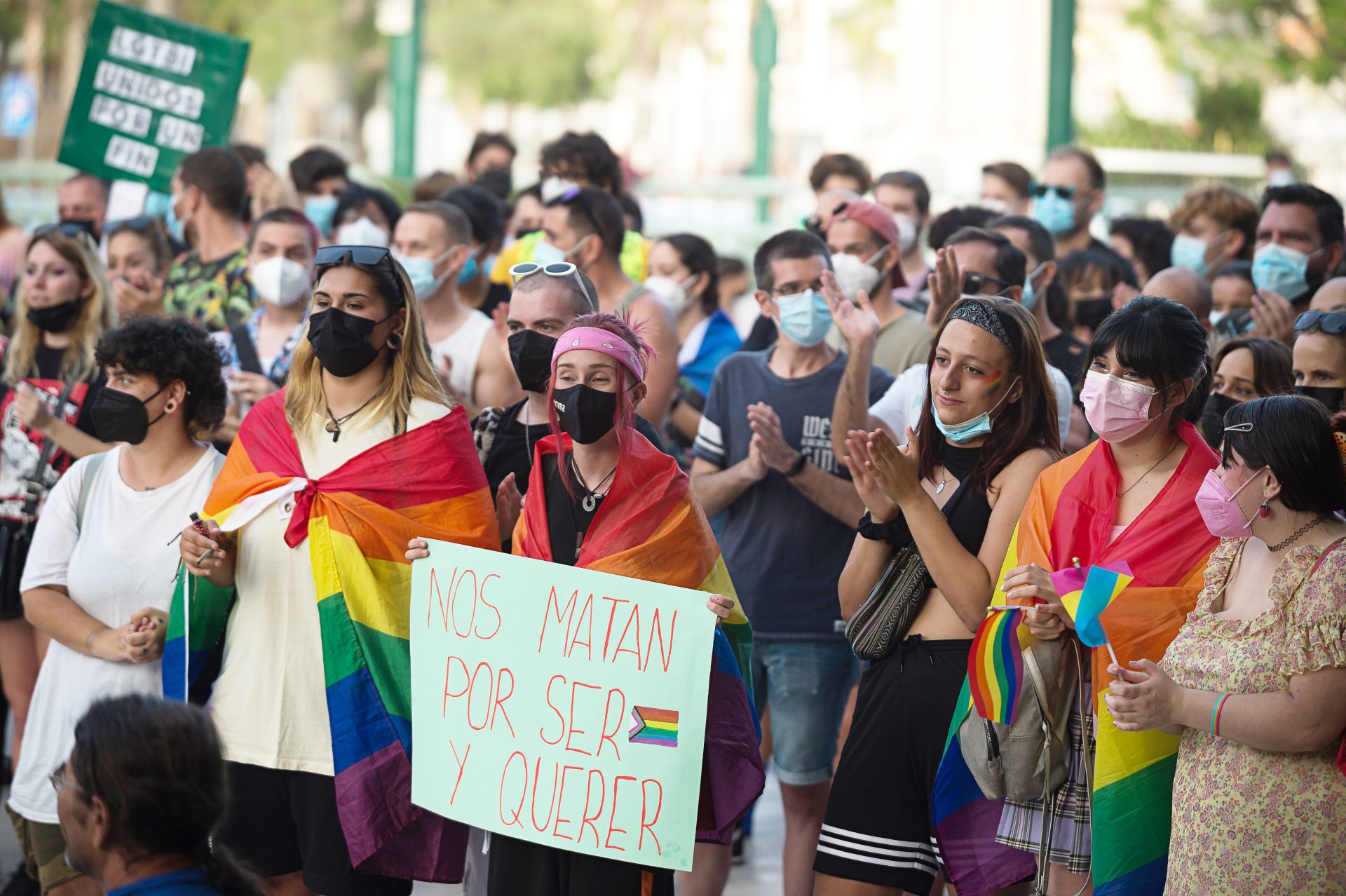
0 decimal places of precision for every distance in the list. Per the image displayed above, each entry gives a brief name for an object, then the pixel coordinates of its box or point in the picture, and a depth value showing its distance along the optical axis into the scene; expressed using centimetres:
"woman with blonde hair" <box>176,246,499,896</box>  863
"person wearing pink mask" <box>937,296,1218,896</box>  774
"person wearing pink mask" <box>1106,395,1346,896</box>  703
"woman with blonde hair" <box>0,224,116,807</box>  1205
